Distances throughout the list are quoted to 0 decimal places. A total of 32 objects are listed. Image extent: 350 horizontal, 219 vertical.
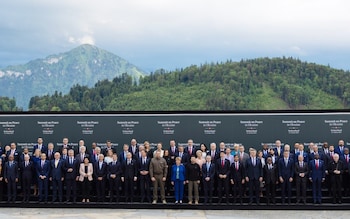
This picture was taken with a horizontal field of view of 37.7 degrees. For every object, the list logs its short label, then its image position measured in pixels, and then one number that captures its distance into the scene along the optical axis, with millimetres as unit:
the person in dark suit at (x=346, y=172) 15039
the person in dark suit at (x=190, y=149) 15695
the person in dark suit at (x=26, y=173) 15031
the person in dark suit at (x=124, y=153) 15336
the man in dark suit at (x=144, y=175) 14969
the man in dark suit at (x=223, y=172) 14758
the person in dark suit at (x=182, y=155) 15349
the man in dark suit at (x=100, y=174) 14922
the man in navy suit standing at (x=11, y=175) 14945
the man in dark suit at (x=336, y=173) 14852
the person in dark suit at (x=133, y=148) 15688
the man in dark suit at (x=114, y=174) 14898
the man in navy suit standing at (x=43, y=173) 15000
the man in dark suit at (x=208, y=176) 14703
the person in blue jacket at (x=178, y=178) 14805
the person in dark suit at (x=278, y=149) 15560
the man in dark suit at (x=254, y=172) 14734
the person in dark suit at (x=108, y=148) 16078
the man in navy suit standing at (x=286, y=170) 14734
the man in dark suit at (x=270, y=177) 14734
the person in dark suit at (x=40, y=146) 16083
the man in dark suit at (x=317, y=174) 14773
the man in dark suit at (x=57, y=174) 14969
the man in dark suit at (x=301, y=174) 14695
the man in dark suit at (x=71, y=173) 14930
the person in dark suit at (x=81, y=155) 15159
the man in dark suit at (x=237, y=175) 14805
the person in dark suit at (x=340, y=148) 15535
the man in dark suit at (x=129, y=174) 14961
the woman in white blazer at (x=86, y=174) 14930
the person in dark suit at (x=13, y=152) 15565
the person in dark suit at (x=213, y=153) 15222
